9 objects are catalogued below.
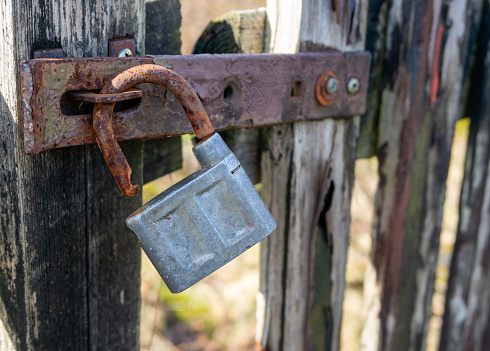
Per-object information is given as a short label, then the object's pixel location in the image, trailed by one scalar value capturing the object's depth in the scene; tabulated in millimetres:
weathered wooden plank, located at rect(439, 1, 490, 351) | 671
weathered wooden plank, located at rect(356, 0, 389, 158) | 524
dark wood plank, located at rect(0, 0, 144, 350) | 344
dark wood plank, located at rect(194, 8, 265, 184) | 459
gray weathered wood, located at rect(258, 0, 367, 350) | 457
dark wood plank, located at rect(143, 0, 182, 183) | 415
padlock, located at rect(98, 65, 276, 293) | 346
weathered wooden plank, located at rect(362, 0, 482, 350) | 533
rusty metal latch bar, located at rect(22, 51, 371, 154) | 337
